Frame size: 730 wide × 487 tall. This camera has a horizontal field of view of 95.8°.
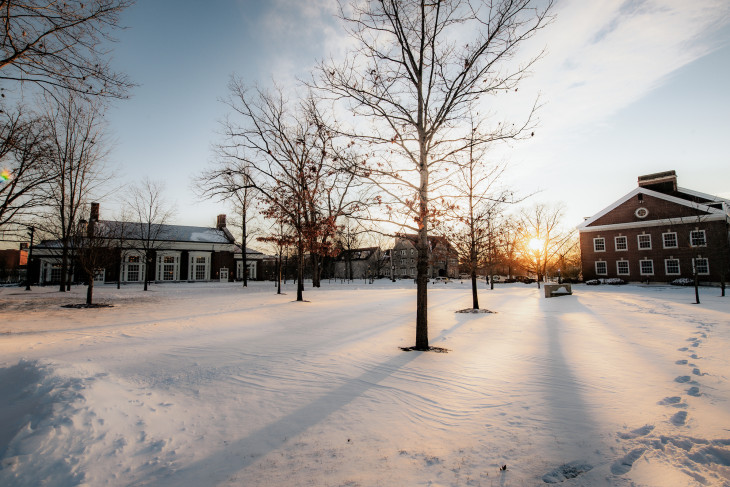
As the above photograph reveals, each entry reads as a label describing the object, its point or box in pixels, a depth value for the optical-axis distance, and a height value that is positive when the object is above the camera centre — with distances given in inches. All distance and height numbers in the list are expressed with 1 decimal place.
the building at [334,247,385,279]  3157.0 +57.6
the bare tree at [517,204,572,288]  1538.4 +132.8
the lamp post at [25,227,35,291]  1122.8 +25.2
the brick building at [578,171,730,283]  1208.2 +126.4
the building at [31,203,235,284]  1502.1 +56.9
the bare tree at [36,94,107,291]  739.4 +251.4
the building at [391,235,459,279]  3115.7 +50.0
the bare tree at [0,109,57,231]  472.1 +166.7
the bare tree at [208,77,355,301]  636.7 +171.8
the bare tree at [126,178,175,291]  1590.6 +183.3
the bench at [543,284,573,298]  922.7 -64.9
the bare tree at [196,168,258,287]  682.8 +197.9
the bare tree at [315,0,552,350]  325.7 +162.6
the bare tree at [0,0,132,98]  231.5 +167.1
